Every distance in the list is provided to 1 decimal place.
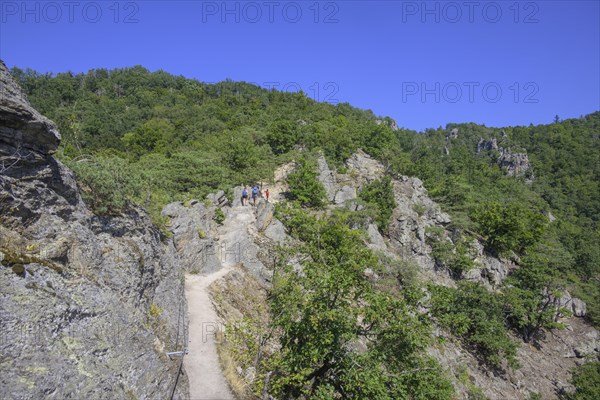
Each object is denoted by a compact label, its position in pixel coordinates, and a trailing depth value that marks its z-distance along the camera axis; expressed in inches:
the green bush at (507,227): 1608.0
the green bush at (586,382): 1115.7
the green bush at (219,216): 1000.9
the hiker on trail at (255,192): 1136.2
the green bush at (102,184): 494.6
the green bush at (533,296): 1343.5
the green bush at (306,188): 1288.1
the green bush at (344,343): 400.2
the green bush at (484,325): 1120.2
